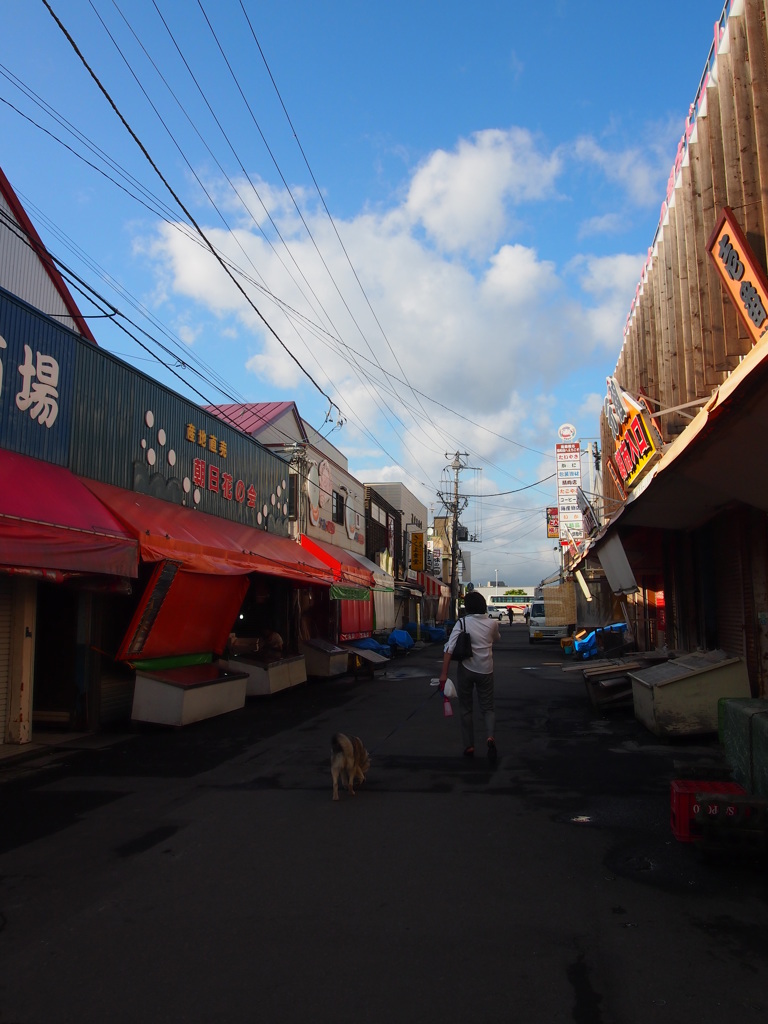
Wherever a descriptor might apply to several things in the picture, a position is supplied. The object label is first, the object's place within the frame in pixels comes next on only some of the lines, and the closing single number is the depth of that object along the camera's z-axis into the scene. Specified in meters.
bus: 105.26
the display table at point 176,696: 11.18
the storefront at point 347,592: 20.46
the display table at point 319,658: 19.09
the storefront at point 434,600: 51.03
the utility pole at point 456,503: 55.25
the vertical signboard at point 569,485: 32.62
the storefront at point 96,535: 9.07
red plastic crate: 4.89
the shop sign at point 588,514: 26.42
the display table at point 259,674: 15.16
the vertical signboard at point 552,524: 49.26
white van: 38.34
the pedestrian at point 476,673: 8.29
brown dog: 6.92
